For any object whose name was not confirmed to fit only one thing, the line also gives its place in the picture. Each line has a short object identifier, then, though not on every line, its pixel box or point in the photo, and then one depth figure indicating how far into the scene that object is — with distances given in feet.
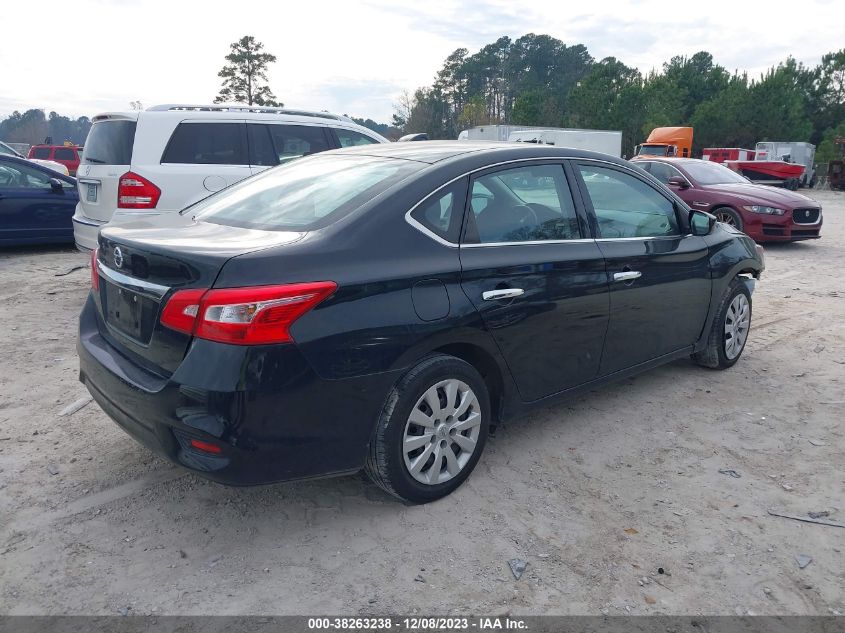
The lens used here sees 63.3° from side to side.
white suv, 22.89
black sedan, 8.74
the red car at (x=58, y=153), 82.02
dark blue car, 32.30
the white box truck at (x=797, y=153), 120.67
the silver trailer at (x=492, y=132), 113.09
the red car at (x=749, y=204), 38.45
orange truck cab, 102.90
